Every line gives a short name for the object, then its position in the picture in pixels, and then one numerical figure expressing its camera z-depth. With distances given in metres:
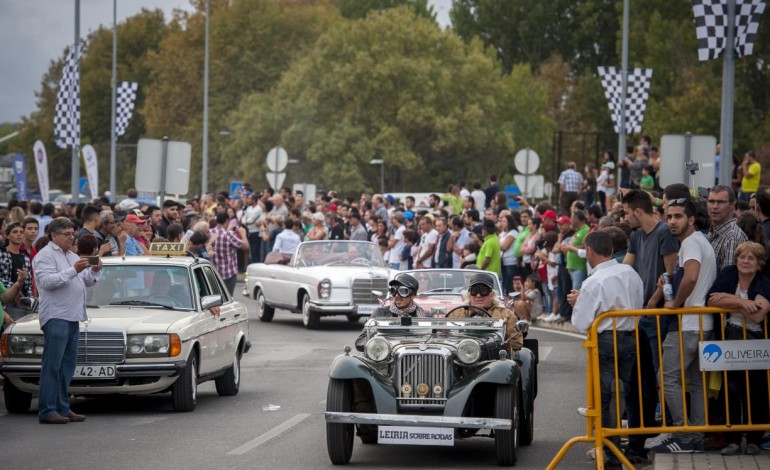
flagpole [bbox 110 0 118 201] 53.45
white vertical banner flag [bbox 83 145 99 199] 49.88
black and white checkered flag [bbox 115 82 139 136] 52.69
